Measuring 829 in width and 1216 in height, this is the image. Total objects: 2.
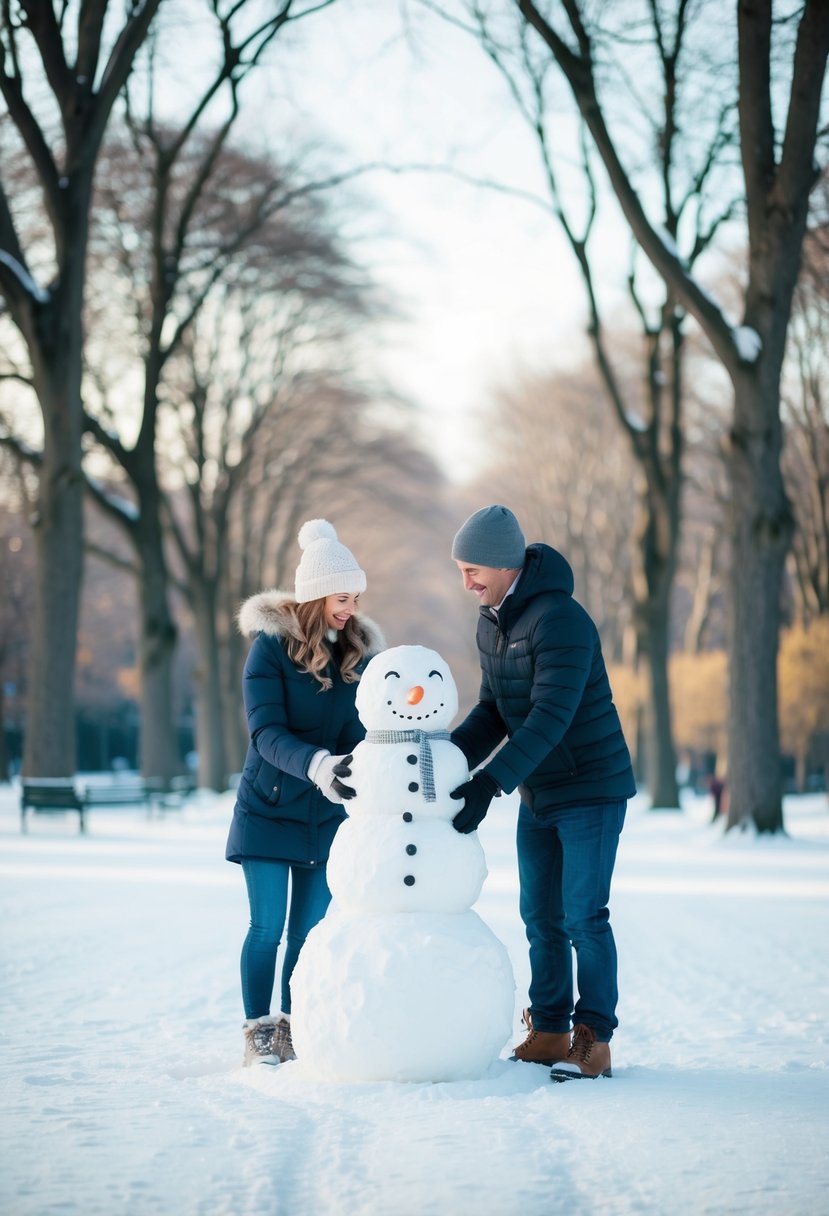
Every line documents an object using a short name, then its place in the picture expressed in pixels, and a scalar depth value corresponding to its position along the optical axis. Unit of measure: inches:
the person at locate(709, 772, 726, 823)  897.8
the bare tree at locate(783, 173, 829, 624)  1045.8
